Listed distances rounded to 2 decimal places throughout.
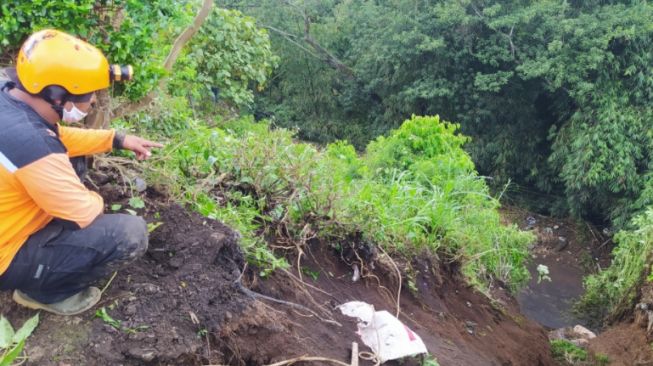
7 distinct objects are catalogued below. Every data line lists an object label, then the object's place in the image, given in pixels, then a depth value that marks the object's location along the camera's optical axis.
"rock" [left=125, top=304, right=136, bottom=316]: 2.76
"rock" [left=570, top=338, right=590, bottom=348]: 7.52
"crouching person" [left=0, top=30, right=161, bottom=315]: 2.38
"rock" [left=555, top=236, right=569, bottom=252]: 15.75
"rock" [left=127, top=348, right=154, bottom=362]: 2.58
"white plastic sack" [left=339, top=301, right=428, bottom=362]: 3.35
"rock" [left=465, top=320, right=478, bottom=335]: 5.11
